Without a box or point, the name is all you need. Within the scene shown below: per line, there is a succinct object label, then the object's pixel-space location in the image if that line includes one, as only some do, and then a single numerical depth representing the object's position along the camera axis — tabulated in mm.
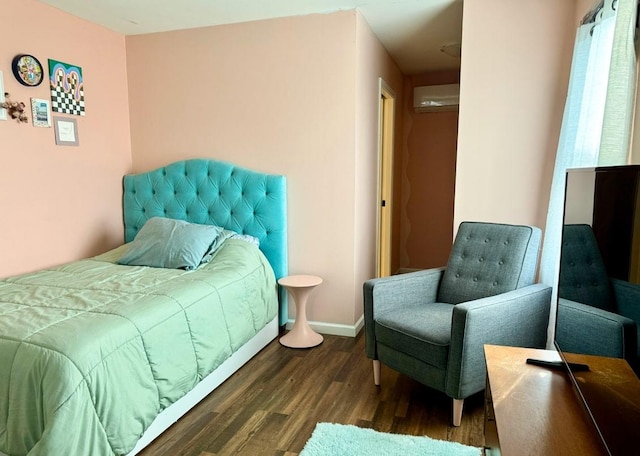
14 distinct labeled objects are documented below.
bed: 1496
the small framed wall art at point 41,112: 2750
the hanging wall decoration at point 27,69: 2627
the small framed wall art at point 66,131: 2916
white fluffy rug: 1862
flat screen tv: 904
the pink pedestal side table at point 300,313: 2990
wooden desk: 1069
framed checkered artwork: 2865
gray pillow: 2725
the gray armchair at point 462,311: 1981
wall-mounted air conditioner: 4492
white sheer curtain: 1783
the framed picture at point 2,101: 2549
